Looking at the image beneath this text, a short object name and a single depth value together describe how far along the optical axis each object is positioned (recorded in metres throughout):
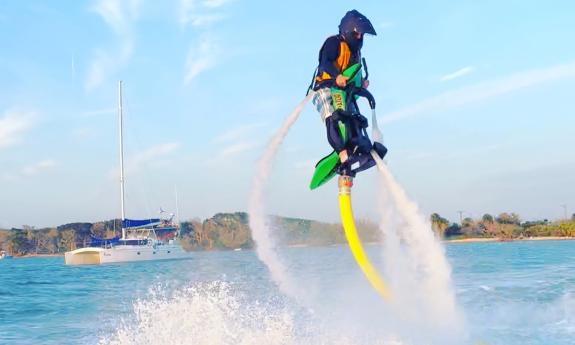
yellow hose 8.36
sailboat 53.34
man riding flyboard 8.09
